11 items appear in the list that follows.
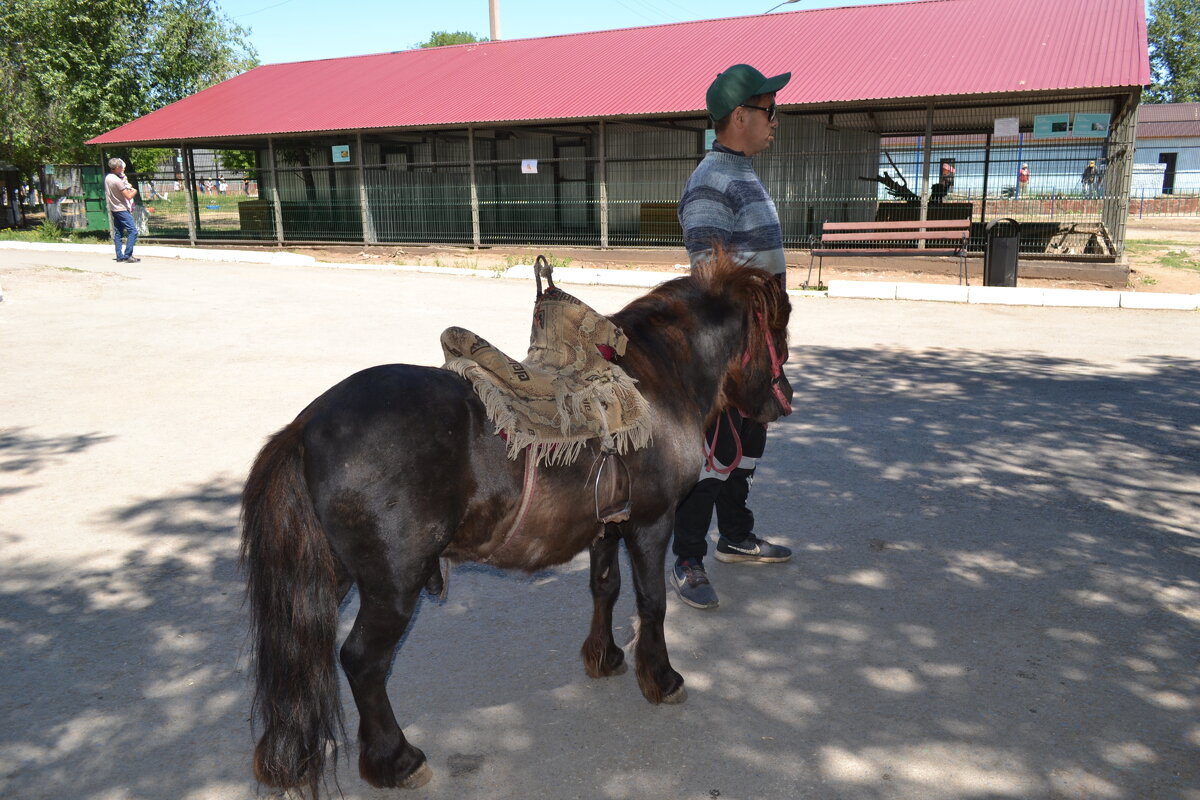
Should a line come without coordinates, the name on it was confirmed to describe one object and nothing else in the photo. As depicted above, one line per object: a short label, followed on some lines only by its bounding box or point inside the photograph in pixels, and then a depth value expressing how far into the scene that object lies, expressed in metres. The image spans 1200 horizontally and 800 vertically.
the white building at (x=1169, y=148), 41.81
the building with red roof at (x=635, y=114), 17.02
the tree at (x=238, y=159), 41.03
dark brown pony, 2.42
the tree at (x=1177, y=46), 58.70
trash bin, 13.65
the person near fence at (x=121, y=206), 16.92
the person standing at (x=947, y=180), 21.92
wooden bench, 14.55
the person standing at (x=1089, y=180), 18.16
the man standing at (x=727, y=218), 3.57
